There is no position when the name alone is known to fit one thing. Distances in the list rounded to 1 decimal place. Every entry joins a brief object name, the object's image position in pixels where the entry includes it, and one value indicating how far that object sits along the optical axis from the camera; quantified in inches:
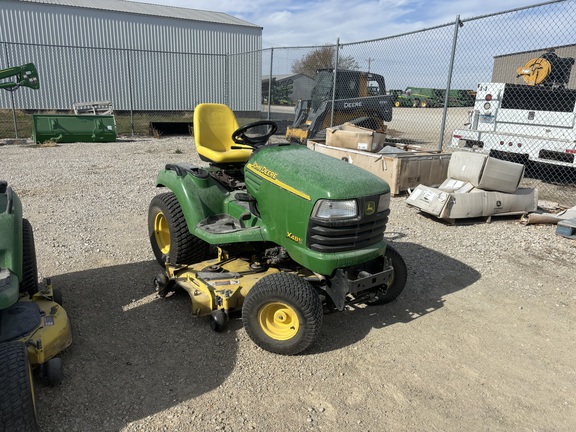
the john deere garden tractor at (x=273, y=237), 110.3
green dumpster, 454.0
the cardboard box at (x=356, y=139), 297.4
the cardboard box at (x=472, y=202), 222.4
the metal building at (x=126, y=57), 691.4
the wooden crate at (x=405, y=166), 267.6
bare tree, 526.4
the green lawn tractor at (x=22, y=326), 76.9
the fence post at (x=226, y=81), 710.5
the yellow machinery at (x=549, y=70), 350.6
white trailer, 291.7
